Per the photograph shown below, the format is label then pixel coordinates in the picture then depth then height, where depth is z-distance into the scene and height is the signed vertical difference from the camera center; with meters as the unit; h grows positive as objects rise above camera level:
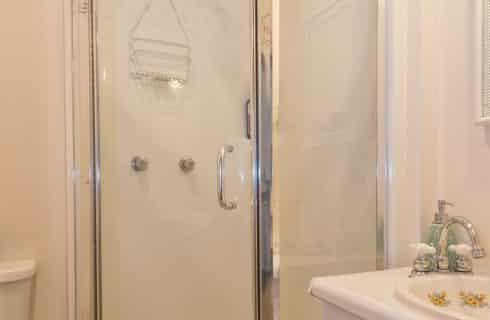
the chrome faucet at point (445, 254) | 1.04 -0.27
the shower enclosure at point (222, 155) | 1.25 -0.01
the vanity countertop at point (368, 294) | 0.78 -0.31
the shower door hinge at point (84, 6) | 1.72 +0.62
